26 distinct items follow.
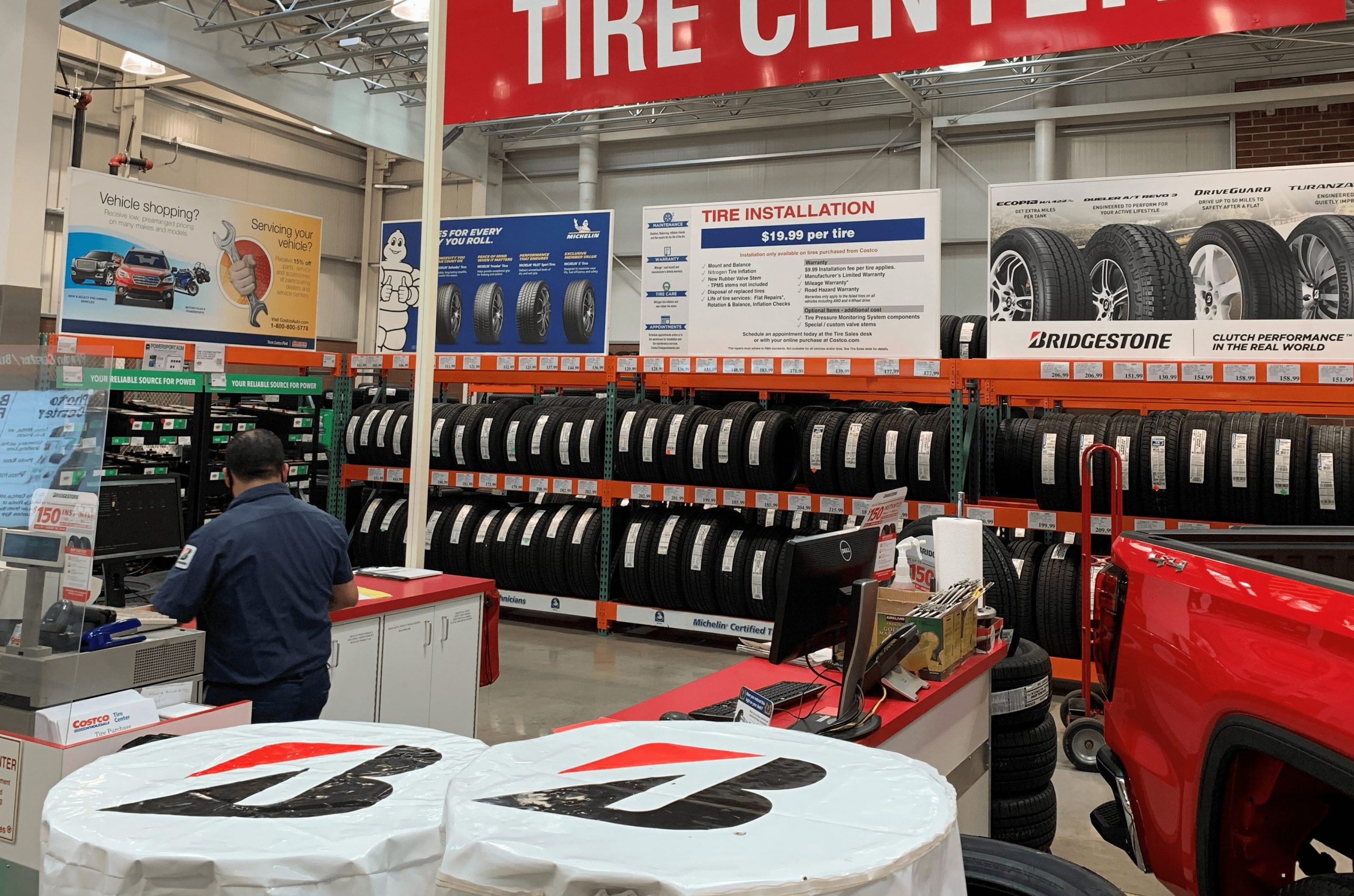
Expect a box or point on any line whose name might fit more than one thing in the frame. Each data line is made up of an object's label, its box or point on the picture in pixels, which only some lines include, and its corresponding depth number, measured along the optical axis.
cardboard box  3.06
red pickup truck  2.04
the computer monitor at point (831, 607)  2.54
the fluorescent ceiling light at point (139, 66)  12.46
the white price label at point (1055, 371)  6.17
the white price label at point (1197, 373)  5.86
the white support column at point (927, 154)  13.96
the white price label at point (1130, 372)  6.03
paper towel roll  3.63
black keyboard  2.56
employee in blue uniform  3.23
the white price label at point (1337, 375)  5.59
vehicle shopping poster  7.71
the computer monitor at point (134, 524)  4.27
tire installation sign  6.89
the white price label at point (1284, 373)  5.65
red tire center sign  2.71
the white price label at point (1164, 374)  5.95
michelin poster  8.28
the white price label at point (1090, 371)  6.10
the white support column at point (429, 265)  4.62
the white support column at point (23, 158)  5.63
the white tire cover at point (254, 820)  1.09
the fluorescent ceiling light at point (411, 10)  9.70
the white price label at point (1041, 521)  6.19
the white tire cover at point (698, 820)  1.03
